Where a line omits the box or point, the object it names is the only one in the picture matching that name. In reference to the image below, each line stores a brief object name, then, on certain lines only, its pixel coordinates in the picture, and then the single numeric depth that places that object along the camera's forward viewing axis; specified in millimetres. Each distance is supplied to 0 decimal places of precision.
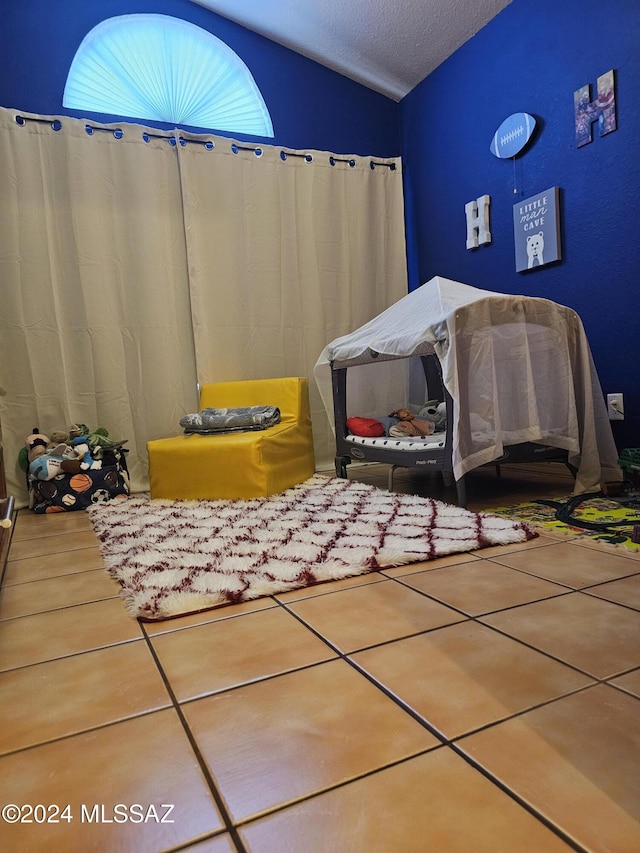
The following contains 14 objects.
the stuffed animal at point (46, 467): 2949
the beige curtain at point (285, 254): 3734
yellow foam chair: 2822
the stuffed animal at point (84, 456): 3039
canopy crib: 2342
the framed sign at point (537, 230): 3055
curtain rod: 3340
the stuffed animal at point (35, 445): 3135
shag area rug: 1589
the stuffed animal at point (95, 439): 3135
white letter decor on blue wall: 3518
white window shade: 3559
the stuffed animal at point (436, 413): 3018
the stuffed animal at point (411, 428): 2973
